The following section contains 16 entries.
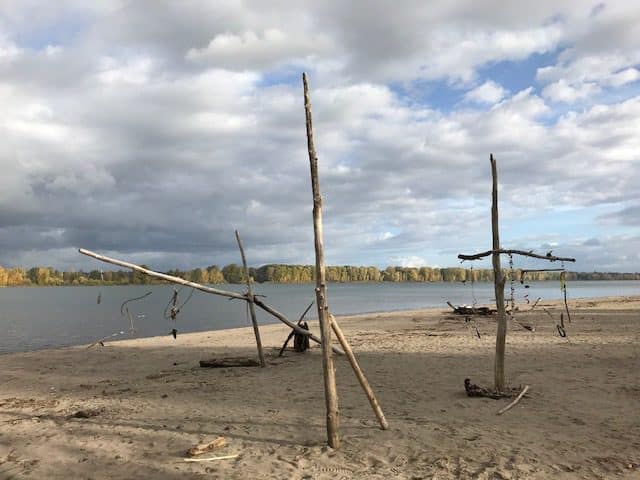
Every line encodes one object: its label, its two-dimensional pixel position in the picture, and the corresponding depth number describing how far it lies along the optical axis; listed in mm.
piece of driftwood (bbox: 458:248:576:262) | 9336
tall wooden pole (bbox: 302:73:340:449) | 6840
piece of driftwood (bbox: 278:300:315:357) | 16141
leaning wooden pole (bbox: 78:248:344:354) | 8981
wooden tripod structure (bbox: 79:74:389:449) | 6855
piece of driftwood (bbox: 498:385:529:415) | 8519
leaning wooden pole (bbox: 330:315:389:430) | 6902
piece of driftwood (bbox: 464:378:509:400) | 9477
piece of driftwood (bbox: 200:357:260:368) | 14461
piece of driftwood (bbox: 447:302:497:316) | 30781
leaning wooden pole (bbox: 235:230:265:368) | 13767
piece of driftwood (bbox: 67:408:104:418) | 9039
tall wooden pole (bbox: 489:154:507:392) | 9430
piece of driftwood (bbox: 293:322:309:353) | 17094
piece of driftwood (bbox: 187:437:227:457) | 6805
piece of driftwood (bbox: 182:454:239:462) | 6598
